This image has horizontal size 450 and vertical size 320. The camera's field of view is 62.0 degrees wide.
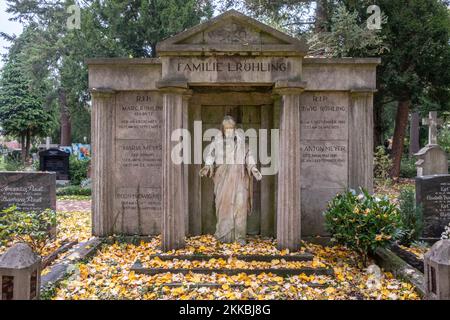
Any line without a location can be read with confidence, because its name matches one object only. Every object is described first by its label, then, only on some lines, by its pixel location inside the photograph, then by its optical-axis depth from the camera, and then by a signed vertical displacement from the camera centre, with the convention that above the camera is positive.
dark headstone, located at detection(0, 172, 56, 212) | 7.57 -0.52
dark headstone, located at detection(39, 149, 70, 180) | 18.67 +0.12
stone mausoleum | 7.16 +0.53
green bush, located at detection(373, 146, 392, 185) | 17.12 -0.14
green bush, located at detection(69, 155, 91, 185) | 19.03 -0.29
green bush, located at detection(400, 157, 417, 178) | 21.75 -0.40
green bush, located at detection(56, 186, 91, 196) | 16.23 -1.17
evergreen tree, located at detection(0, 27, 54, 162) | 25.50 +4.11
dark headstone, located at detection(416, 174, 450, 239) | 7.54 -0.80
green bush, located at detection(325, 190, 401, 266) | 5.62 -0.90
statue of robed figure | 6.57 -0.21
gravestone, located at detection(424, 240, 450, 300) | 4.22 -1.23
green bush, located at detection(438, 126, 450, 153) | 20.04 +1.37
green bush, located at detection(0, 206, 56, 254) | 6.29 -1.11
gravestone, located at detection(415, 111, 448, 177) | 13.45 +0.14
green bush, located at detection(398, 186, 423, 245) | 7.04 -1.05
